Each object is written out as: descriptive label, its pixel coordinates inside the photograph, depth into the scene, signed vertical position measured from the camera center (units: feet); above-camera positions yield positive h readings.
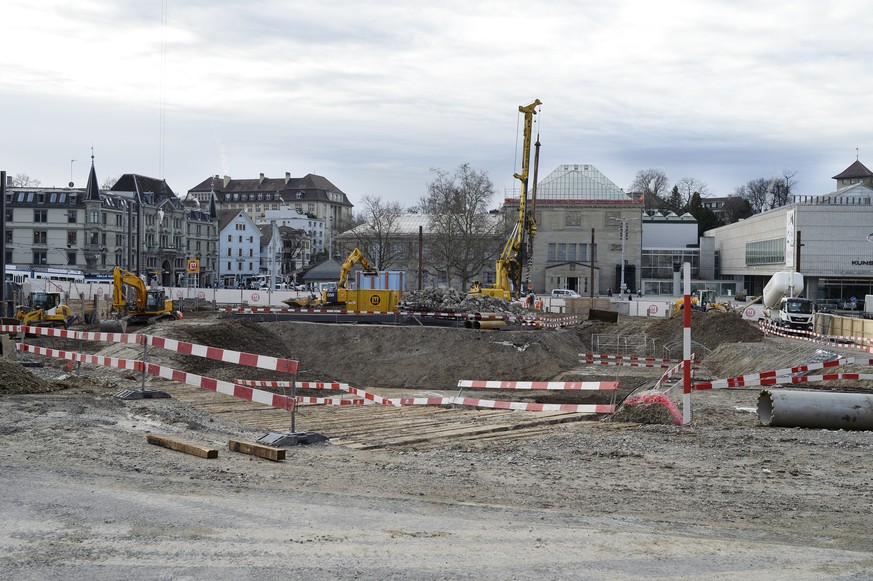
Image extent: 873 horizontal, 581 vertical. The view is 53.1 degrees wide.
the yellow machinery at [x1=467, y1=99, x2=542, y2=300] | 157.17 +7.61
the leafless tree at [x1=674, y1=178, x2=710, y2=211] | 449.89 +51.54
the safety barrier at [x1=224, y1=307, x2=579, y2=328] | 121.39 -3.37
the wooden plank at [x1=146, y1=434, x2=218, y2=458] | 32.86 -6.13
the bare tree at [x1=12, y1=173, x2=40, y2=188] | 437.58 +53.10
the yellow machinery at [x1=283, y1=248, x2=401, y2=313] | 130.62 -1.27
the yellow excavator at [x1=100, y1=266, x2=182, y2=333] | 116.98 -2.15
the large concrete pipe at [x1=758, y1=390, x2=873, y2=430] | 42.96 -5.66
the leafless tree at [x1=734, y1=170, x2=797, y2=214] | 401.29 +48.81
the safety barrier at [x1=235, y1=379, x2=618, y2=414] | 50.42 -6.85
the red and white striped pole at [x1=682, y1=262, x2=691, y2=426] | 39.78 -2.87
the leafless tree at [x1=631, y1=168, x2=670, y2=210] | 458.91 +58.88
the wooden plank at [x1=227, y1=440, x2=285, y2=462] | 33.37 -6.30
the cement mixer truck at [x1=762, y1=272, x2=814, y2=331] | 138.82 -1.26
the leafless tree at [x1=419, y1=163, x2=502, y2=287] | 276.62 +20.97
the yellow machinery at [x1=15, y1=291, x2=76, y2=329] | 116.37 -3.33
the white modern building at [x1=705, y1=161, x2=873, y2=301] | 220.64 +13.53
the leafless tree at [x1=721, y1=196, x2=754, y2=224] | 409.08 +42.30
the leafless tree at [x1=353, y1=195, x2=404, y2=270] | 307.17 +18.52
